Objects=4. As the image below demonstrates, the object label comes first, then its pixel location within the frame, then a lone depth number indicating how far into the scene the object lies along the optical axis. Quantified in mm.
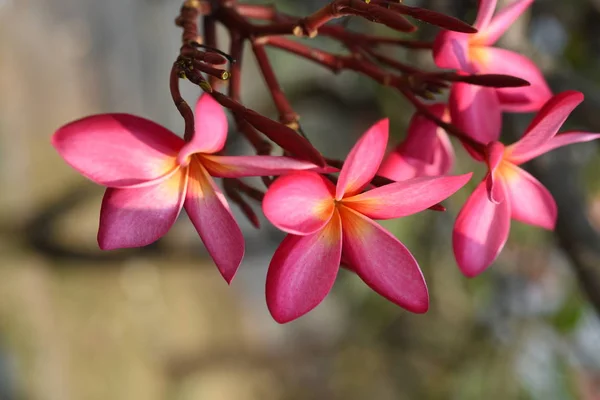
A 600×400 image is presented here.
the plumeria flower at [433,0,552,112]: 333
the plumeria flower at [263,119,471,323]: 270
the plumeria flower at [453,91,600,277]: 309
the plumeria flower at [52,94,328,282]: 259
